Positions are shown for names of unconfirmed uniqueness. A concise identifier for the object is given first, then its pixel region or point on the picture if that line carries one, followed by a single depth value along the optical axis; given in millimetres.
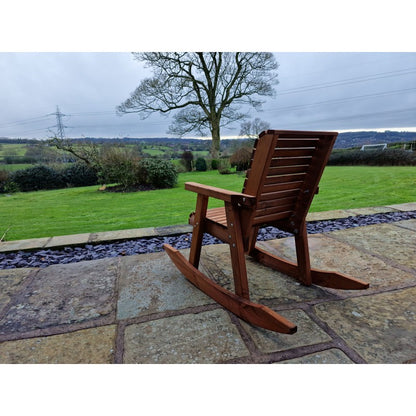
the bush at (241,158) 13469
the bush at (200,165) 16203
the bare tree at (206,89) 16359
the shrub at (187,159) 16234
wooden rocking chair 1545
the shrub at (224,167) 13516
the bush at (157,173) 8875
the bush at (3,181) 11266
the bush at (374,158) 12430
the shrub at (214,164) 16250
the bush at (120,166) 8625
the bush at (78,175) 12328
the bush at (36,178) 11594
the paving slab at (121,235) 3135
